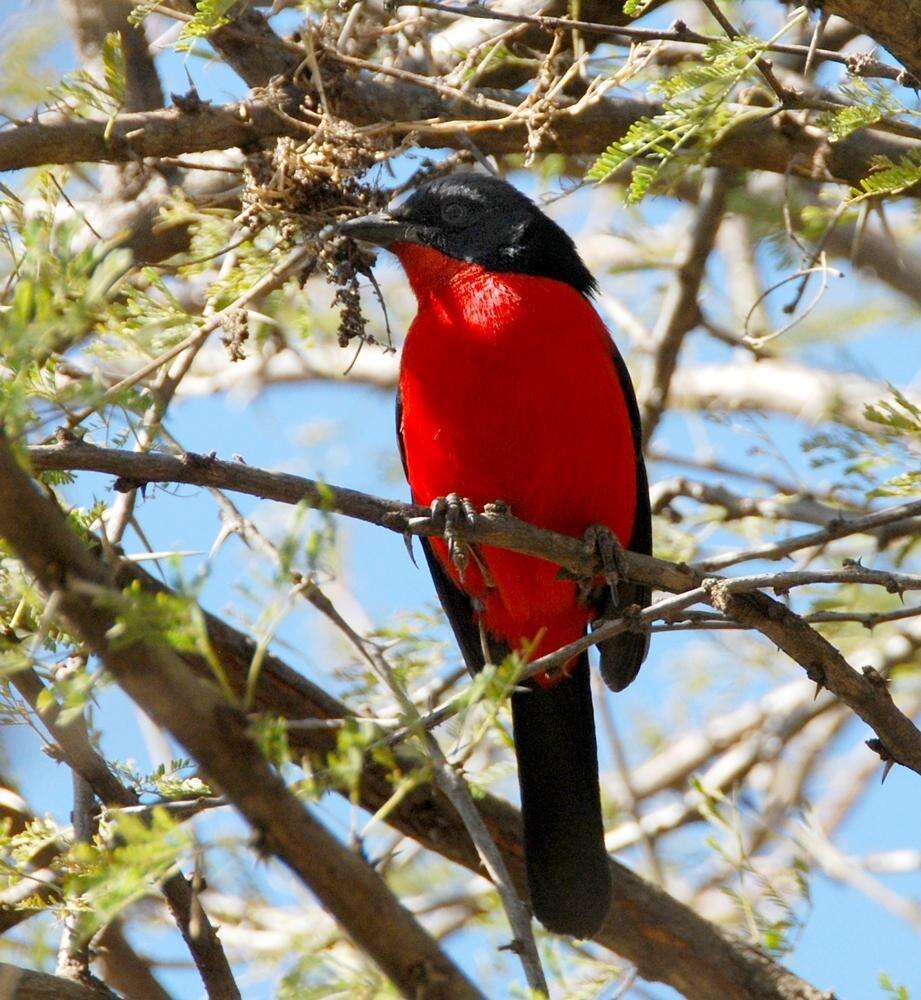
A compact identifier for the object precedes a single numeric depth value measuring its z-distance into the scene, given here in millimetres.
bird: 8703
